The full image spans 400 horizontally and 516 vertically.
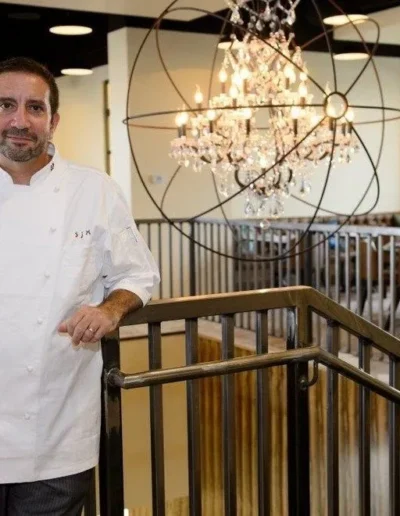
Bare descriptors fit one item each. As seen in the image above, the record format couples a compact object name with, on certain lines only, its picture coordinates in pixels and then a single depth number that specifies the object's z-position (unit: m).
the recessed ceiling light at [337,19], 7.91
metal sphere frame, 3.85
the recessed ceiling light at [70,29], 8.77
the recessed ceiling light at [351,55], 9.14
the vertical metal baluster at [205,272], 7.90
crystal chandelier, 6.08
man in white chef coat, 1.66
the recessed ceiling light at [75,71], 10.84
